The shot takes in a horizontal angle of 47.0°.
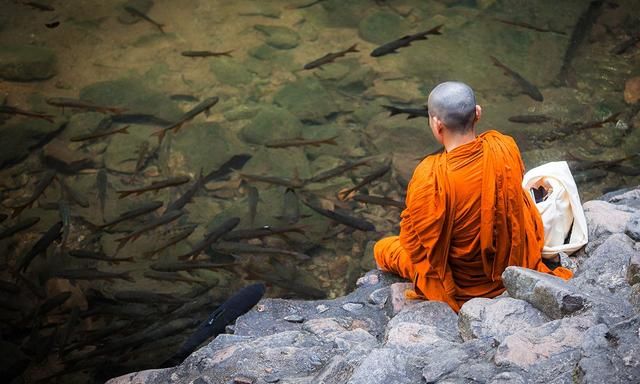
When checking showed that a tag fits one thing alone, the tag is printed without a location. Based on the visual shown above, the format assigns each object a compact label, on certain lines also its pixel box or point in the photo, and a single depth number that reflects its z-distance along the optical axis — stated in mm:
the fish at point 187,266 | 6512
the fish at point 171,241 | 6823
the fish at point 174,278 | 6461
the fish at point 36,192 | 7228
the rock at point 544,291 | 3332
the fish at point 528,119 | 8172
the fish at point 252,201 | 7254
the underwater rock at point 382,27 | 10039
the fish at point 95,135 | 8109
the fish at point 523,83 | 8711
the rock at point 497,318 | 3439
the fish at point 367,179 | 7426
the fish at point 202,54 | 9289
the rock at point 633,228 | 4027
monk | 3816
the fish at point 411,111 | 8047
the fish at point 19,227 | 6941
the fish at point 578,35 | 9188
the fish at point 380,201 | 7055
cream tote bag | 4352
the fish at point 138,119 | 8773
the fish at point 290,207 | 7270
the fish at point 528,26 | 9945
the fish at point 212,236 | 6691
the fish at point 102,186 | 7480
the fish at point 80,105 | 8555
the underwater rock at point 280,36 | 9922
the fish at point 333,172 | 7621
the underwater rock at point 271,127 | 8445
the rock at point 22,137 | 8195
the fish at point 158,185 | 7266
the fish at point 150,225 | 6871
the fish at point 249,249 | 6652
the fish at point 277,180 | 7624
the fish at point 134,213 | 7117
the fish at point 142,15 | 10172
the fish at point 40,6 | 10484
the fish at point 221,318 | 4634
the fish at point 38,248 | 6676
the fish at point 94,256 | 6749
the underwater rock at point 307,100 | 8797
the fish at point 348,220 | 6898
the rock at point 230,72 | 9375
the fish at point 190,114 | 8241
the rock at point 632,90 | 8703
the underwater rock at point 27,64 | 9414
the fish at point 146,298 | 6211
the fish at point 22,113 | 8511
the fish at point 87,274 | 6414
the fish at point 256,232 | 6820
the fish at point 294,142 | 7945
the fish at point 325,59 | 9188
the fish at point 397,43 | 9234
